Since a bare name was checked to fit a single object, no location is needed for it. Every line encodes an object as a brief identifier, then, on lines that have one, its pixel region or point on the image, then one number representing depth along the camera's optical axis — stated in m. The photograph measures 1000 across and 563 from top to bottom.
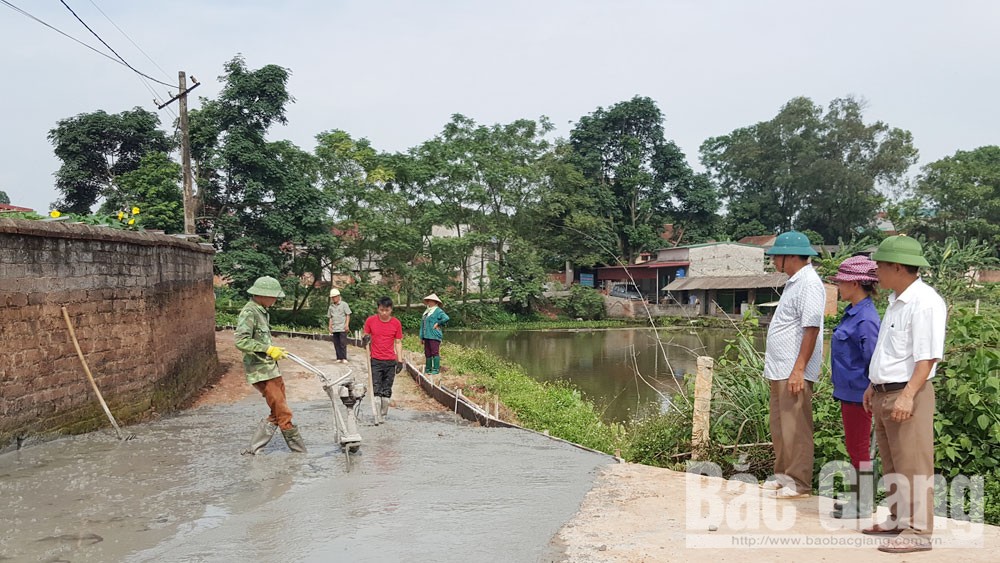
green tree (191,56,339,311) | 30.97
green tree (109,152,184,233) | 30.25
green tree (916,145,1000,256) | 42.78
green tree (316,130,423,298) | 36.59
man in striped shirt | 5.02
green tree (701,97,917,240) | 50.06
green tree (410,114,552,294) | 42.28
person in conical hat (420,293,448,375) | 12.23
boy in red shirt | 9.20
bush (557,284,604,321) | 45.25
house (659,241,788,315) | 42.25
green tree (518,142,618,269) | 46.22
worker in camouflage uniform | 6.73
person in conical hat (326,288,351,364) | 15.66
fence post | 6.45
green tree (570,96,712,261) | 50.75
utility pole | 19.80
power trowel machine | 6.60
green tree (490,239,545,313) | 44.28
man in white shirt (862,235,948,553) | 3.86
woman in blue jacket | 4.59
